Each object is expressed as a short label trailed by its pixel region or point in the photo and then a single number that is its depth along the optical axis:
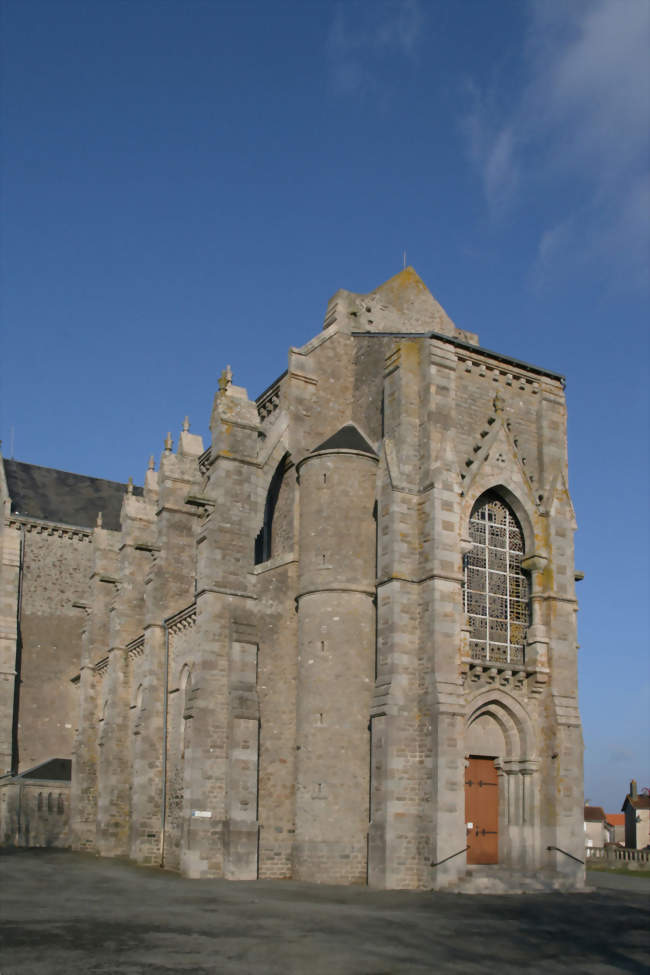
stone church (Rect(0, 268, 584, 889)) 22.42
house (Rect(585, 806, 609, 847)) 79.00
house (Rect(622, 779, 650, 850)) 65.62
